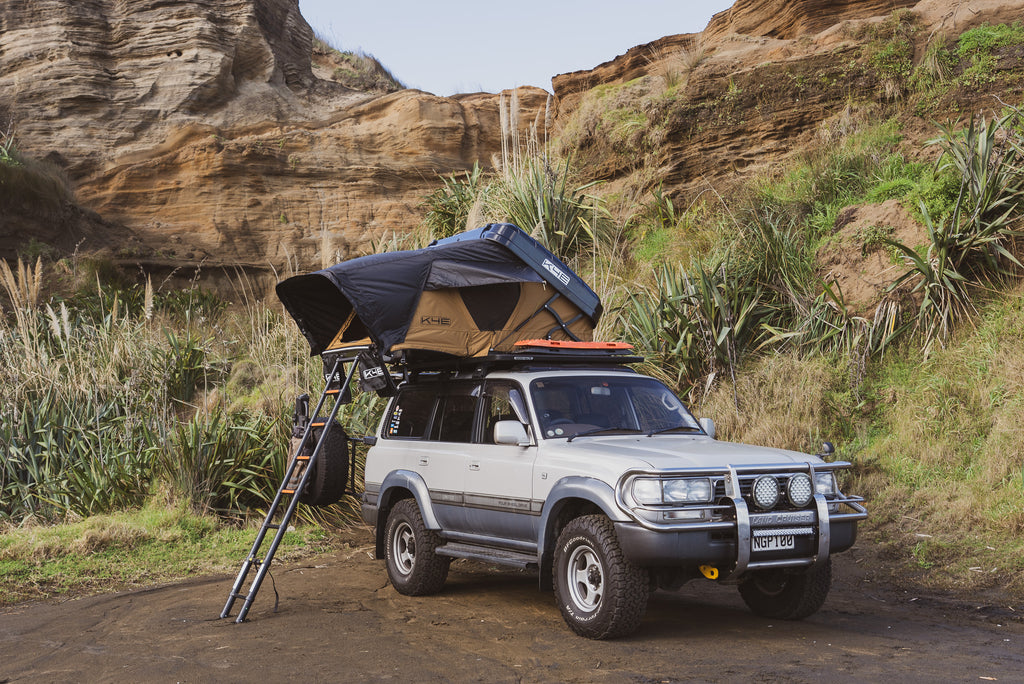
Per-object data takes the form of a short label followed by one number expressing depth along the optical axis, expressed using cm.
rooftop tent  790
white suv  595
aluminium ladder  721
